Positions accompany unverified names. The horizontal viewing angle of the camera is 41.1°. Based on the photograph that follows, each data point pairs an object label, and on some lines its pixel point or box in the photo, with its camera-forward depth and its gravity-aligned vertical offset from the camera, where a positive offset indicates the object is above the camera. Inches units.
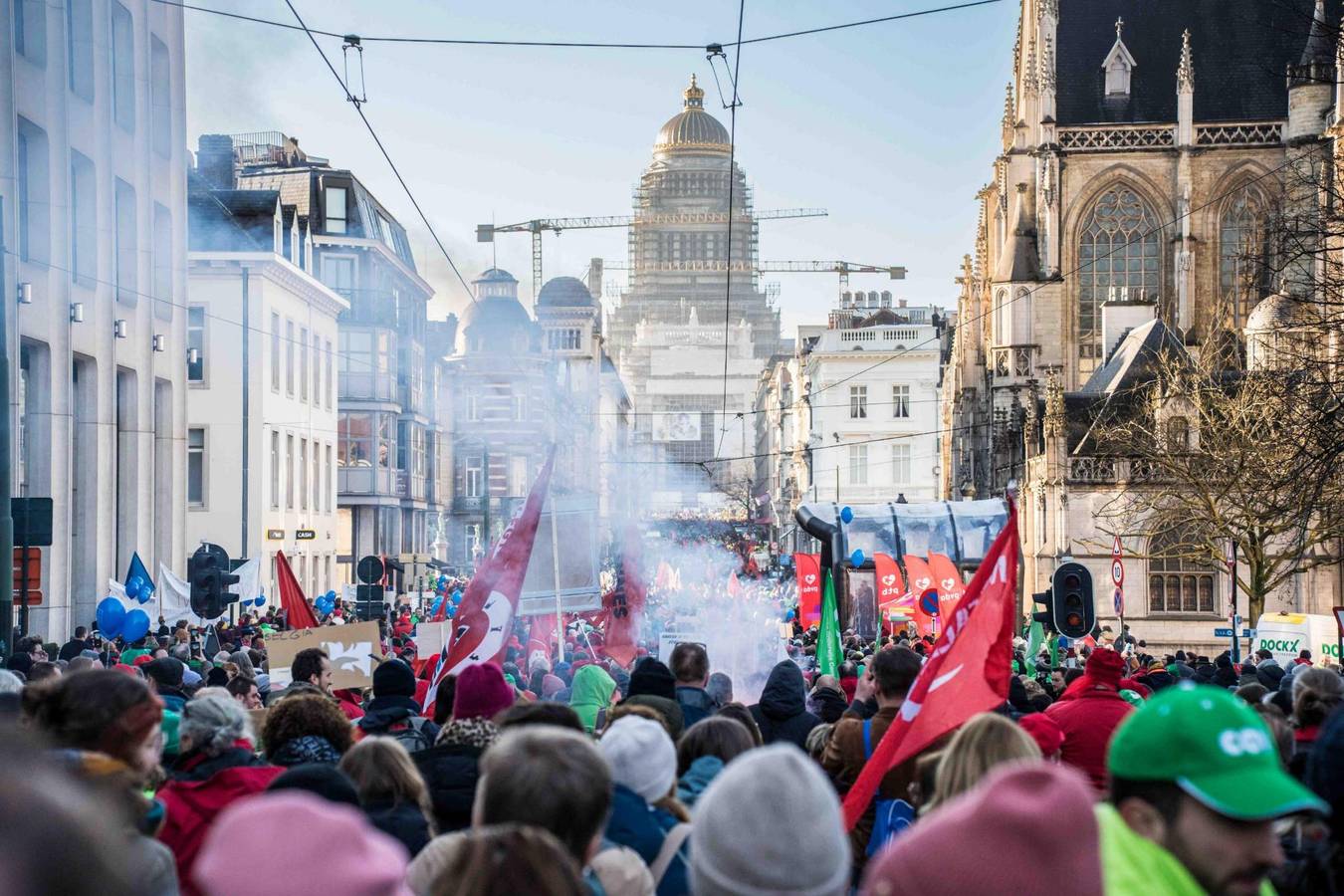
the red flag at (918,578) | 1015.0 -52.2
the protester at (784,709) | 364.5 -45.5
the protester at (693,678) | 368.5 -40.0
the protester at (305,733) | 261.6 -36.0
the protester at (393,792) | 219.1 -37.7
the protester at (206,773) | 226.8 -37.9
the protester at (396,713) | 321.6 -42.0
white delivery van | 992.2 -85.9
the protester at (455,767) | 244.8 -38.3
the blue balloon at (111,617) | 727.1 -51.5
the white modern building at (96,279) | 1000.2 +129.9
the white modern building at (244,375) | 1712.6 +112.6
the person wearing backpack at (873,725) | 300.7 -40.5
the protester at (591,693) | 407.2 -46.8
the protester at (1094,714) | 324.2 -42.3
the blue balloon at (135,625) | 709.9 -53.6
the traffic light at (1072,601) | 776.9 -50.4
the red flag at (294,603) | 701.3 -45.5
